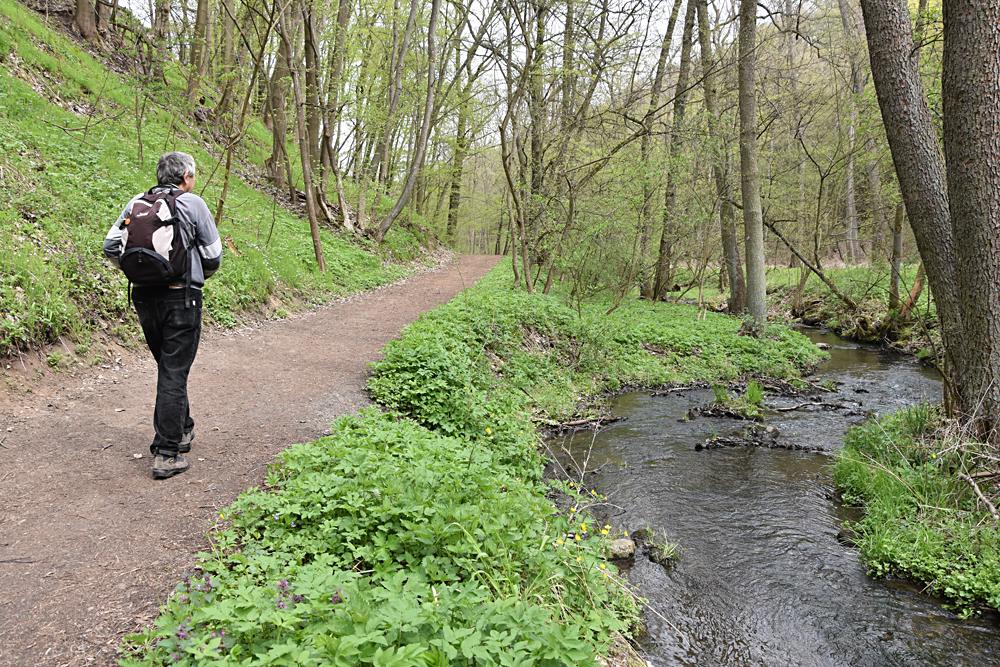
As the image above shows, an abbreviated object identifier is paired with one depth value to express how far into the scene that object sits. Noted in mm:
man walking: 3643
